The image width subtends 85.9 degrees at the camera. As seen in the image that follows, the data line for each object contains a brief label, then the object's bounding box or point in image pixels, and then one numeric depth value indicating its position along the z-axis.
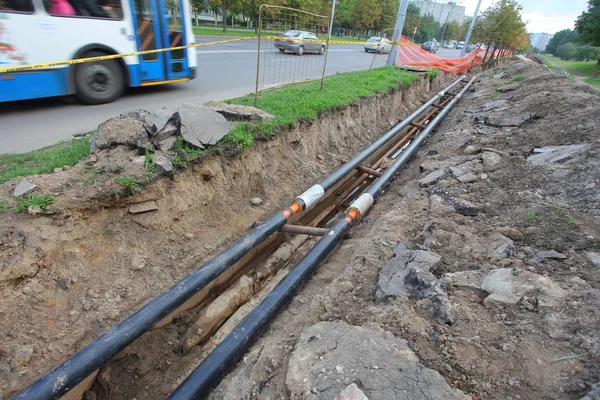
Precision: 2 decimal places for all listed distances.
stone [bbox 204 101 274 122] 5.71
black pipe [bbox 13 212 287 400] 2.21
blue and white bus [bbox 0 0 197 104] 5.91
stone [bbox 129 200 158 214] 3.97
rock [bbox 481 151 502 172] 5.59
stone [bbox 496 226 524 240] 3.73
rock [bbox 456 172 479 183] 5.20
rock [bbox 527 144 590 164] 5.44
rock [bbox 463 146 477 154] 6.50
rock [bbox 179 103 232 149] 4.65
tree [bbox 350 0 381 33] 41.47
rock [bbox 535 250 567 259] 3.31
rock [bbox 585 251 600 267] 3.12
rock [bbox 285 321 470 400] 2.10
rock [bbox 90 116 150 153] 4.25
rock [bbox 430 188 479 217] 4.37
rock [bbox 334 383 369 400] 1.99
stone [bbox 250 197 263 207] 5.34
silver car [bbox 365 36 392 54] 27.10
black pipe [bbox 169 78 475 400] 2.51
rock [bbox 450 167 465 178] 5.40
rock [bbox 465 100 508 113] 9.94
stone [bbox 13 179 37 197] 3.45
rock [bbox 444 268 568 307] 2.77
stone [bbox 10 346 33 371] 2.81
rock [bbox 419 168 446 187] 5.31
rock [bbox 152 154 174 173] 4.16
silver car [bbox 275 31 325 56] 11.02
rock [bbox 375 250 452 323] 2.76
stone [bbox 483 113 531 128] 7.84
